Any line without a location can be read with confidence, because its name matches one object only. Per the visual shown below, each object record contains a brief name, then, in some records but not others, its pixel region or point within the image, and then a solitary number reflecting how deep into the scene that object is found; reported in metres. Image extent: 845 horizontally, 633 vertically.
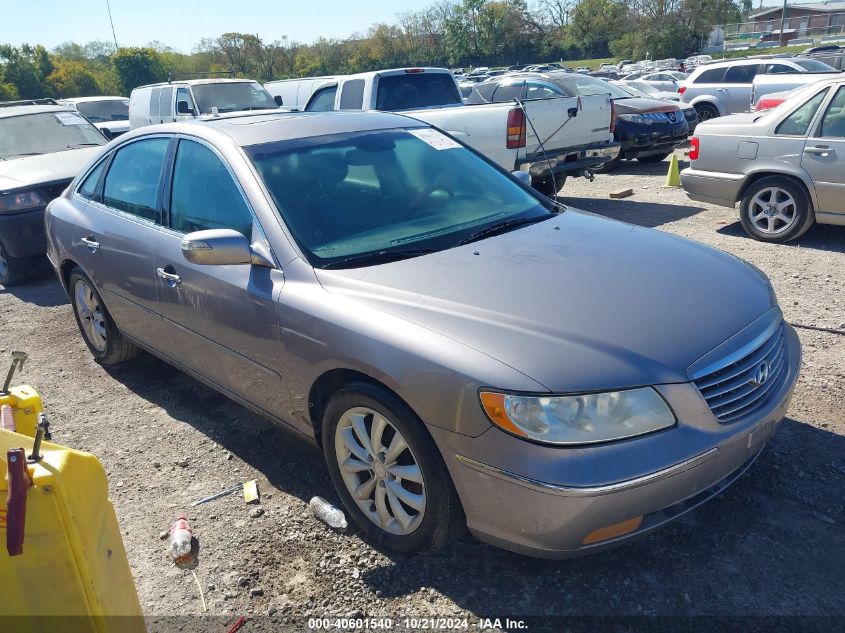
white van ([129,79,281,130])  11.91
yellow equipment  1.64
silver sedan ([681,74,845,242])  6.59
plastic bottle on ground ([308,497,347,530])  3.12
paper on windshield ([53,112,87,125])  8.86
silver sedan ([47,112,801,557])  2.33
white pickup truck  8.23
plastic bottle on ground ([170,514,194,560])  3.04
